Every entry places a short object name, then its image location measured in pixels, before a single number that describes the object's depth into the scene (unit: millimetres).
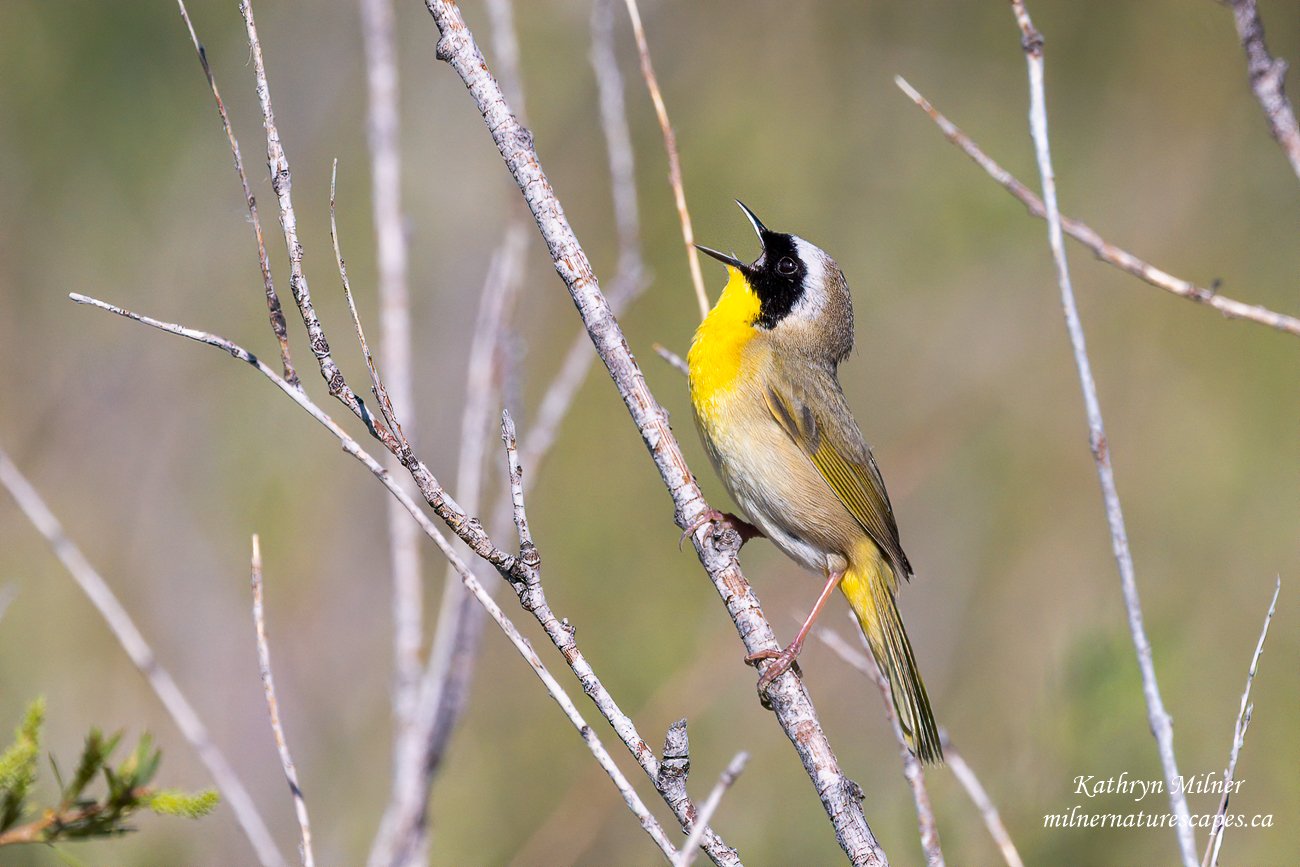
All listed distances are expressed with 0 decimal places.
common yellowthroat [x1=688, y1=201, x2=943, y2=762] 4478
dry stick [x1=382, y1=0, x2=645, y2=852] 4441
